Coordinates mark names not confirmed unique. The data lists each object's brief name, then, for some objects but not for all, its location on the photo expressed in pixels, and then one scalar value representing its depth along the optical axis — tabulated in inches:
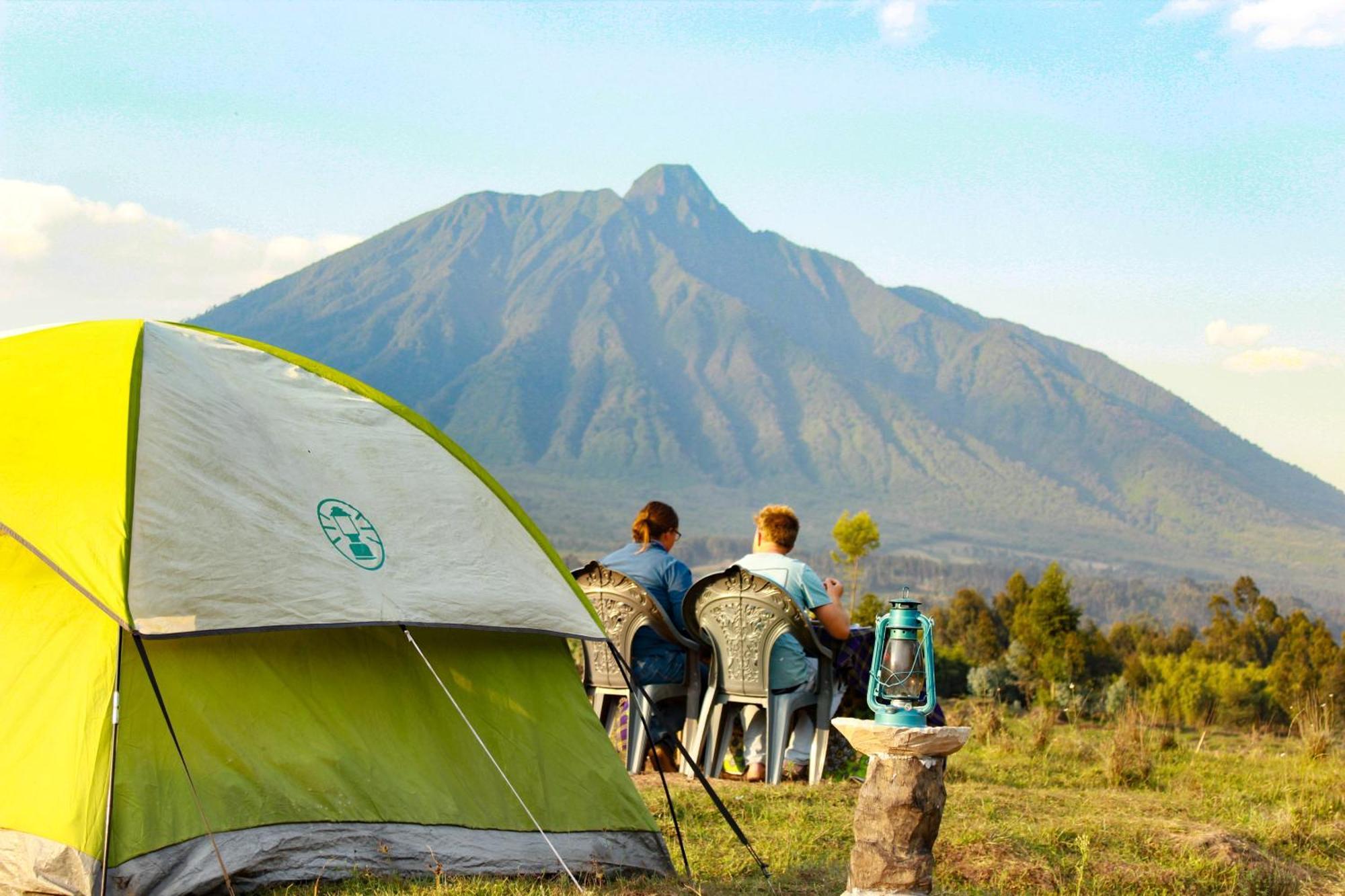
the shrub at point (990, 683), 473.7
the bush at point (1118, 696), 437.4
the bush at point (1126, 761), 283.4
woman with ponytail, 272.5
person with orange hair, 258.1
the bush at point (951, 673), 502.3
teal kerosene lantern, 159.6
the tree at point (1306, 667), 478.9
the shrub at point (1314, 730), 316.8
